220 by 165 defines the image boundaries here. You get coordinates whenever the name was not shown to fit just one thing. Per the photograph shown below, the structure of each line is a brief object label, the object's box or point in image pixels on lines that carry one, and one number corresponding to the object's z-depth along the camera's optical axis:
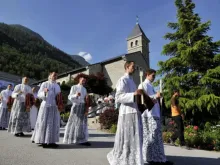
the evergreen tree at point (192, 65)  13.20
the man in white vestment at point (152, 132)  4.93
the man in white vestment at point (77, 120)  7.20
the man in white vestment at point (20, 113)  8.40
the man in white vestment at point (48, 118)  6.34
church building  45.41
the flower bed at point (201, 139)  8.09
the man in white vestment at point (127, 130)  4.24
